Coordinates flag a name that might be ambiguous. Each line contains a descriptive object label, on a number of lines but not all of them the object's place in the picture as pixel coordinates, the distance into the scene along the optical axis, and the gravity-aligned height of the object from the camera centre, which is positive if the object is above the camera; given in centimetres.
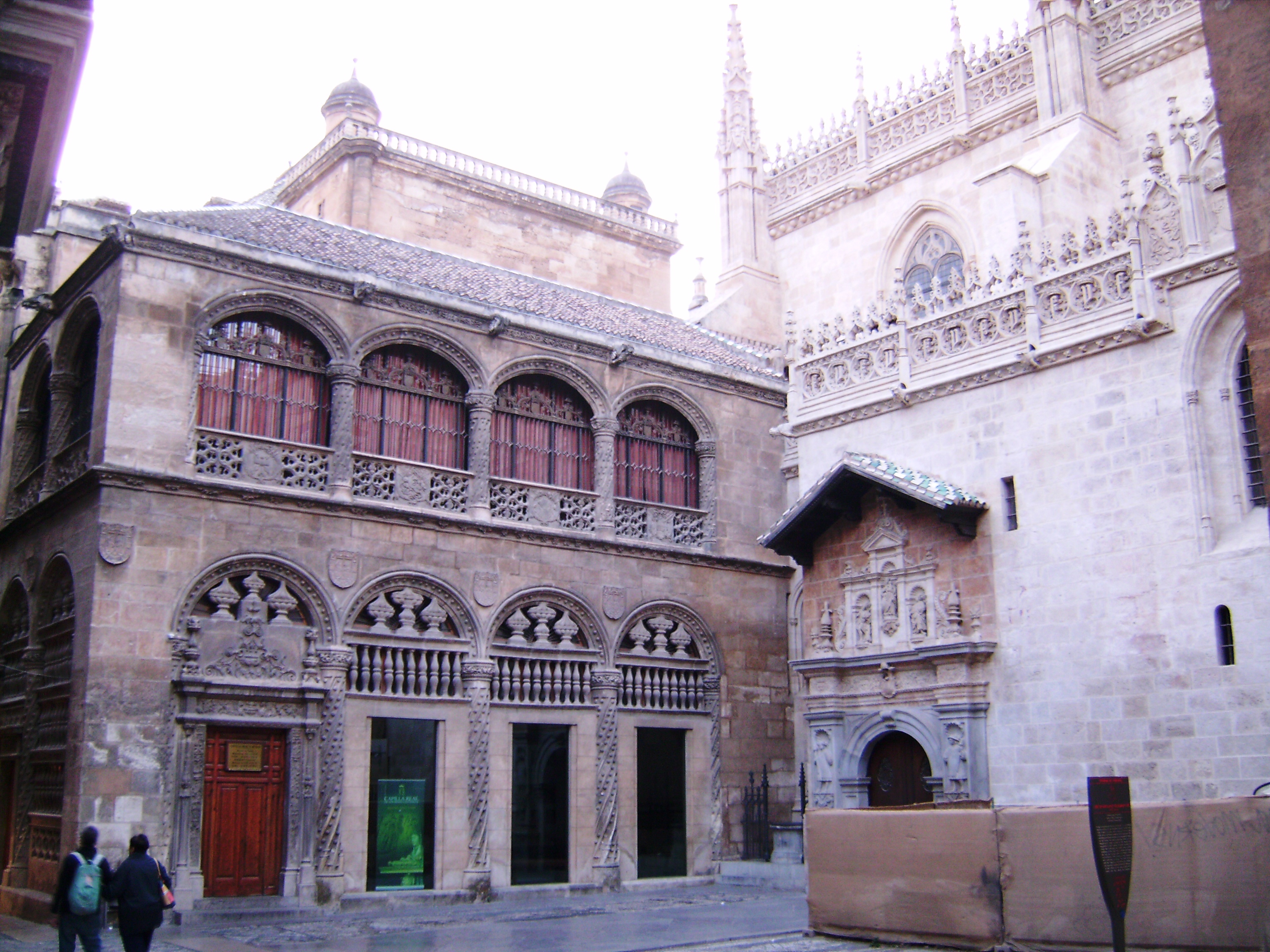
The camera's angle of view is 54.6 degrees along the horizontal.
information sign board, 880 -44
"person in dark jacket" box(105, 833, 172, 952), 1008 -90
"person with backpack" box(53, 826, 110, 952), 1024 -88
